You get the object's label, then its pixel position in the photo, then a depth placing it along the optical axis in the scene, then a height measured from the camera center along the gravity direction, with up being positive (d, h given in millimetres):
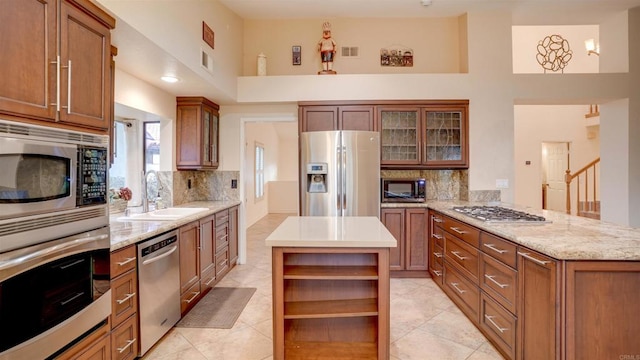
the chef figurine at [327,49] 4012 +1724
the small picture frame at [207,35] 3031 +1487
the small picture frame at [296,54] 4273 +1768
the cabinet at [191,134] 3598 +553
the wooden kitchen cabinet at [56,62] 1179 +529
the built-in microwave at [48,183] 1142 -10
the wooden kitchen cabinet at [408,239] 3684 -708
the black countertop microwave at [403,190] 3791 -120
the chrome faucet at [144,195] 2910 -138
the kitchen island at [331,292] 1783 -719
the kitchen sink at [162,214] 2643 -323
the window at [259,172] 7629 +224
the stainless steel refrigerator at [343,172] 3623 +100
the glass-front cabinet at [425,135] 3873 +579
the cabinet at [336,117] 3941 +819
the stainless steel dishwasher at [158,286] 2080 -780
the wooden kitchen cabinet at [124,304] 1806 -767
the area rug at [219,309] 2609 -1201
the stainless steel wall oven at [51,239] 1144 -252
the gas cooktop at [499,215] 2301 -290
